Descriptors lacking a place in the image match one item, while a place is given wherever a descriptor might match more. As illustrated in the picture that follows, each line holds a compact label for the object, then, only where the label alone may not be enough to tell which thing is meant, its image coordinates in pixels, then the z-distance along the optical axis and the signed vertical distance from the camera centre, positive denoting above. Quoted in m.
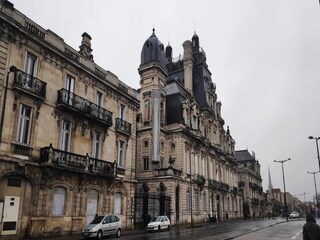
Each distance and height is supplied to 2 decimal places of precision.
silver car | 15.65 -2.82
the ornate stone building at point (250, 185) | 61.15 -0.42
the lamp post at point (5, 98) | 13.51 +4.74
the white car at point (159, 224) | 22.20 -3.64
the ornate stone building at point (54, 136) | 14.95 +3.36
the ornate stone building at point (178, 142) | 30.16 +5.88
